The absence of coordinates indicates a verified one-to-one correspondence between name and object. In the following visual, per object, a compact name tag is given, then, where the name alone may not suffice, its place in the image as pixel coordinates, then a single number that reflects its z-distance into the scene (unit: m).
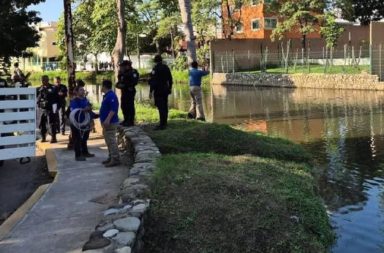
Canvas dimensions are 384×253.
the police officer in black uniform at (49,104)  13.33
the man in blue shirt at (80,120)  10.75
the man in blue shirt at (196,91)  14.99
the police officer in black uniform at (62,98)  14.25
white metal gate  8.07
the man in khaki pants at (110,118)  9.74
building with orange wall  50.34
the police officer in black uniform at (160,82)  11.96
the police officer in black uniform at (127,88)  12.23
